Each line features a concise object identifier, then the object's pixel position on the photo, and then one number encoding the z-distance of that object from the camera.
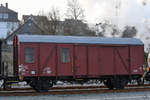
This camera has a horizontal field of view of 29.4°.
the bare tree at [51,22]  45.89
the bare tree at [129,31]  27.90
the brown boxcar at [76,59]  17.14
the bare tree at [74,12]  53.18
